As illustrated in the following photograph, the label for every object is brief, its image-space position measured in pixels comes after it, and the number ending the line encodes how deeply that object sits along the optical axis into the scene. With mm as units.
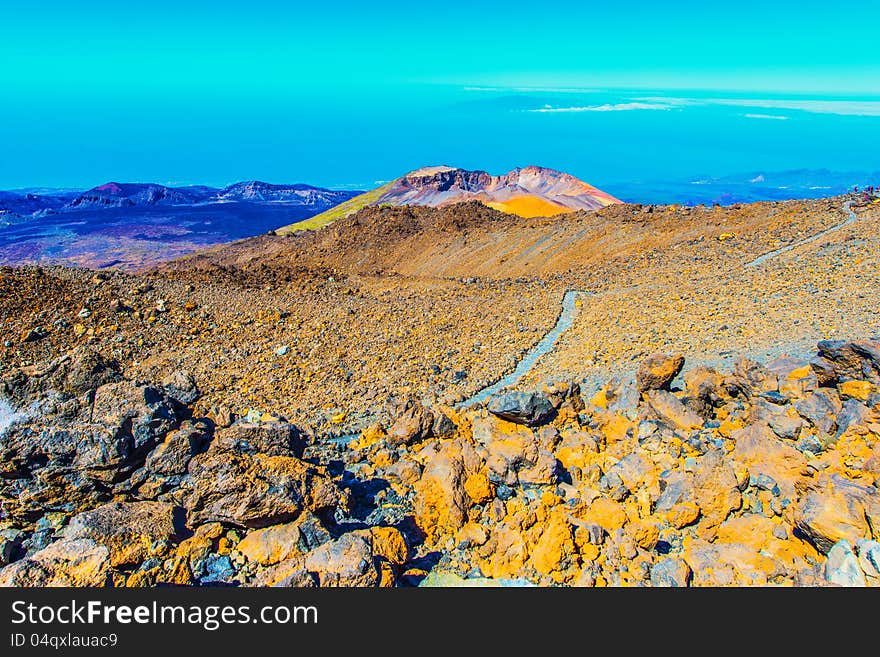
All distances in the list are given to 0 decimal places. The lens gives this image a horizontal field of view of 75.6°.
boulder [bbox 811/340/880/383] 8430
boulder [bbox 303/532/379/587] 5203
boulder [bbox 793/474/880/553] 5406
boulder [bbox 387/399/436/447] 8891
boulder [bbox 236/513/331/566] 5789
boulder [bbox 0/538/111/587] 4961
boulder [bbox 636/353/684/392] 9516
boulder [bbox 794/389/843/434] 7574
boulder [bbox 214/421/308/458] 7457
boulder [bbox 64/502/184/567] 5547
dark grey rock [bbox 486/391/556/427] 9055
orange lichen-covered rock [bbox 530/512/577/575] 5777
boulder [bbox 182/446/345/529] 6098
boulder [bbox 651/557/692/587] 5452
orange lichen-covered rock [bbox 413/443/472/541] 6711
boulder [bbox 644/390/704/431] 8406
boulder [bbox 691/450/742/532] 6387
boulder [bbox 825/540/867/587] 4879
